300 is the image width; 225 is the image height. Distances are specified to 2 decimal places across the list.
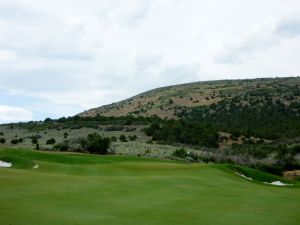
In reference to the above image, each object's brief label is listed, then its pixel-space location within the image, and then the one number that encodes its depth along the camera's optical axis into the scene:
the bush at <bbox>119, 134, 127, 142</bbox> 57.99
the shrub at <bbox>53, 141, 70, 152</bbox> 46.06
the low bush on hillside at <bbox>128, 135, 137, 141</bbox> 59.25
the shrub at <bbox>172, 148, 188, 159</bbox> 44.37
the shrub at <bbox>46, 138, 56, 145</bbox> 54.71
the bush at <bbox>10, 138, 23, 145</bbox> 58.19
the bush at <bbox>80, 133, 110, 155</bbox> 45.59
